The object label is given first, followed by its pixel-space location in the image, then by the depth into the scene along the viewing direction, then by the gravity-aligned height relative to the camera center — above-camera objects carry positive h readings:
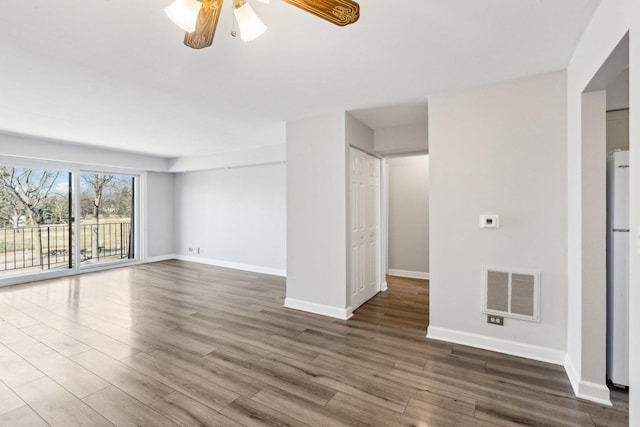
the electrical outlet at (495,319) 2.69 -1.00
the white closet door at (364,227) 3.77 -0.22
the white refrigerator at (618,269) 2.05 -0.42
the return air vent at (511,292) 2.56 -0.73
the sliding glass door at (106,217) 6.03 -0.11
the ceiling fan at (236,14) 1.31 +0.91
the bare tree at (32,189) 5.07 +0.42
